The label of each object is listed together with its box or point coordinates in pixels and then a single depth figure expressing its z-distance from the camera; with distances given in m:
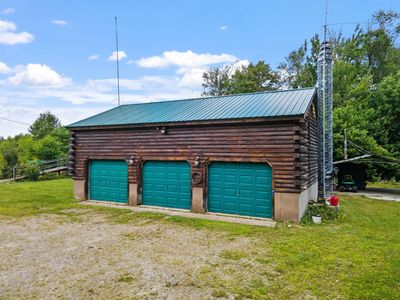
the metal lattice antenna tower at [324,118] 11.78
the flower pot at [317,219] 9.19
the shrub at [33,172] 23.86
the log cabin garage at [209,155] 9.52
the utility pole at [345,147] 16.95
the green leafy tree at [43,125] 47.95
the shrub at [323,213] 9.47
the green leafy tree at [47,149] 30.69
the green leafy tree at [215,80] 42.13
